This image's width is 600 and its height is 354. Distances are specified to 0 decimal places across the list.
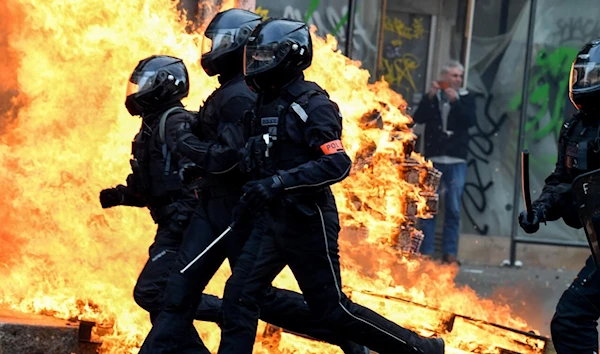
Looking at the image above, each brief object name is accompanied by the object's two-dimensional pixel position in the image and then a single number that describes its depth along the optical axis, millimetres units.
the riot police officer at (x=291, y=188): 11609
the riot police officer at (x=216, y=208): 12344
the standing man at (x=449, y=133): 23812
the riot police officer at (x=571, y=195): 11805
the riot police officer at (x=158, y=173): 12984
